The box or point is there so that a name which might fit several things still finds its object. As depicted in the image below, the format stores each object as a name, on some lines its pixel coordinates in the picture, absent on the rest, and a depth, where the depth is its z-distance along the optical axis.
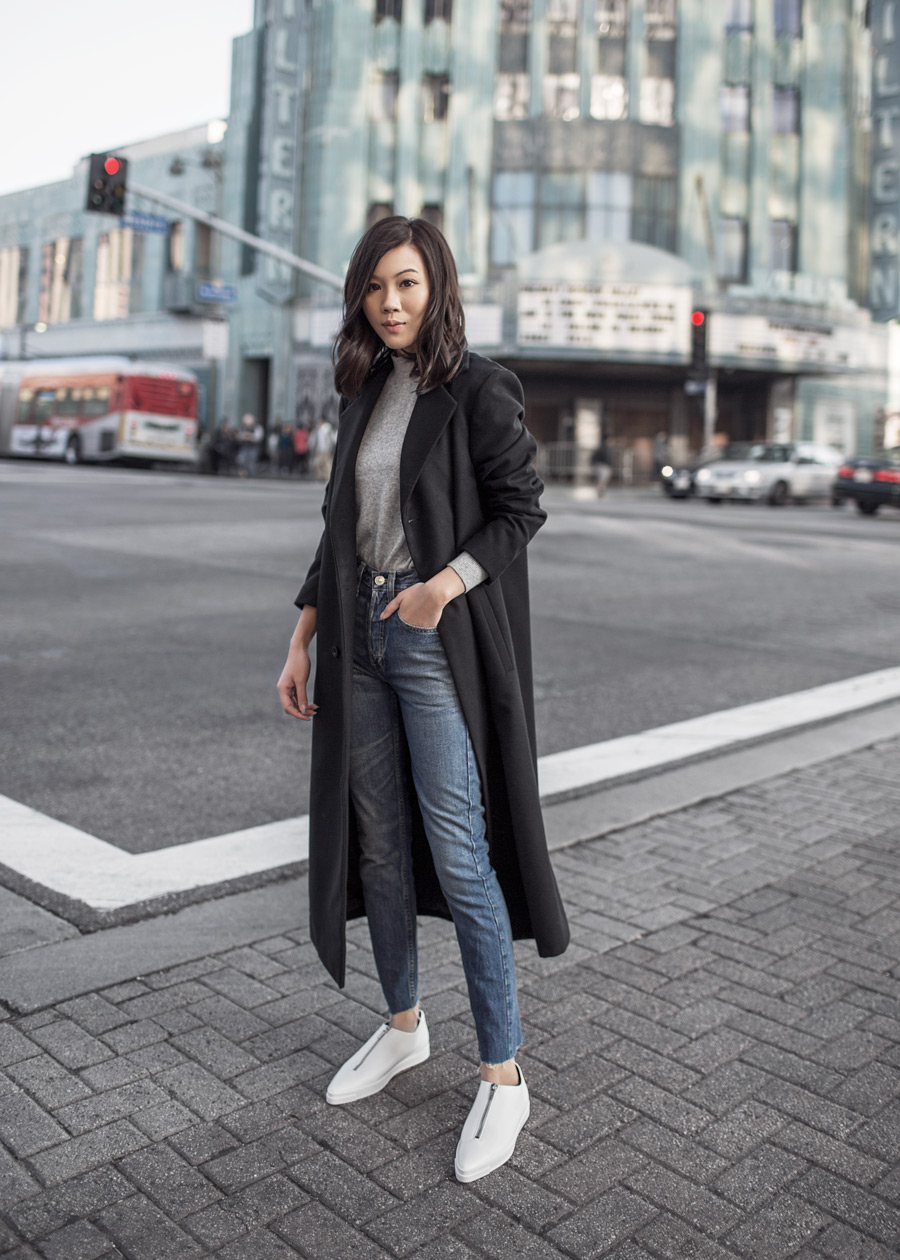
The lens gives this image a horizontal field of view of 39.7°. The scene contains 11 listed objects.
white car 28.44
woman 2.49
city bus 37.66
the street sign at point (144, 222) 27.75
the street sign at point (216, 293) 34.64
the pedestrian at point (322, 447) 32.97
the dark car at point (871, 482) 24.52
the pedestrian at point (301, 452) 37.38
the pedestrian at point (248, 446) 37.69
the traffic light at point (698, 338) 29.81
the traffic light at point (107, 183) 20.98
